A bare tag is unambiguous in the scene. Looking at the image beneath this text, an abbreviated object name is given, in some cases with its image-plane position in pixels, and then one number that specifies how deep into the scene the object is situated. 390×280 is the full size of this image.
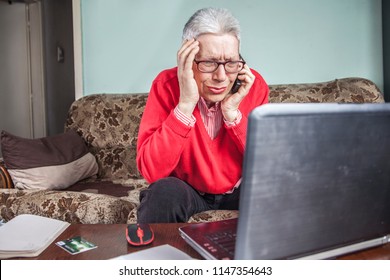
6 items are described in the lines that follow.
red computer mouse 0.70
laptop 0.42
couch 1.54
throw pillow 1.57
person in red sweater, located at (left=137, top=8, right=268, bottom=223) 1.02
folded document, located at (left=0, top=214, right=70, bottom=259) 0.67
